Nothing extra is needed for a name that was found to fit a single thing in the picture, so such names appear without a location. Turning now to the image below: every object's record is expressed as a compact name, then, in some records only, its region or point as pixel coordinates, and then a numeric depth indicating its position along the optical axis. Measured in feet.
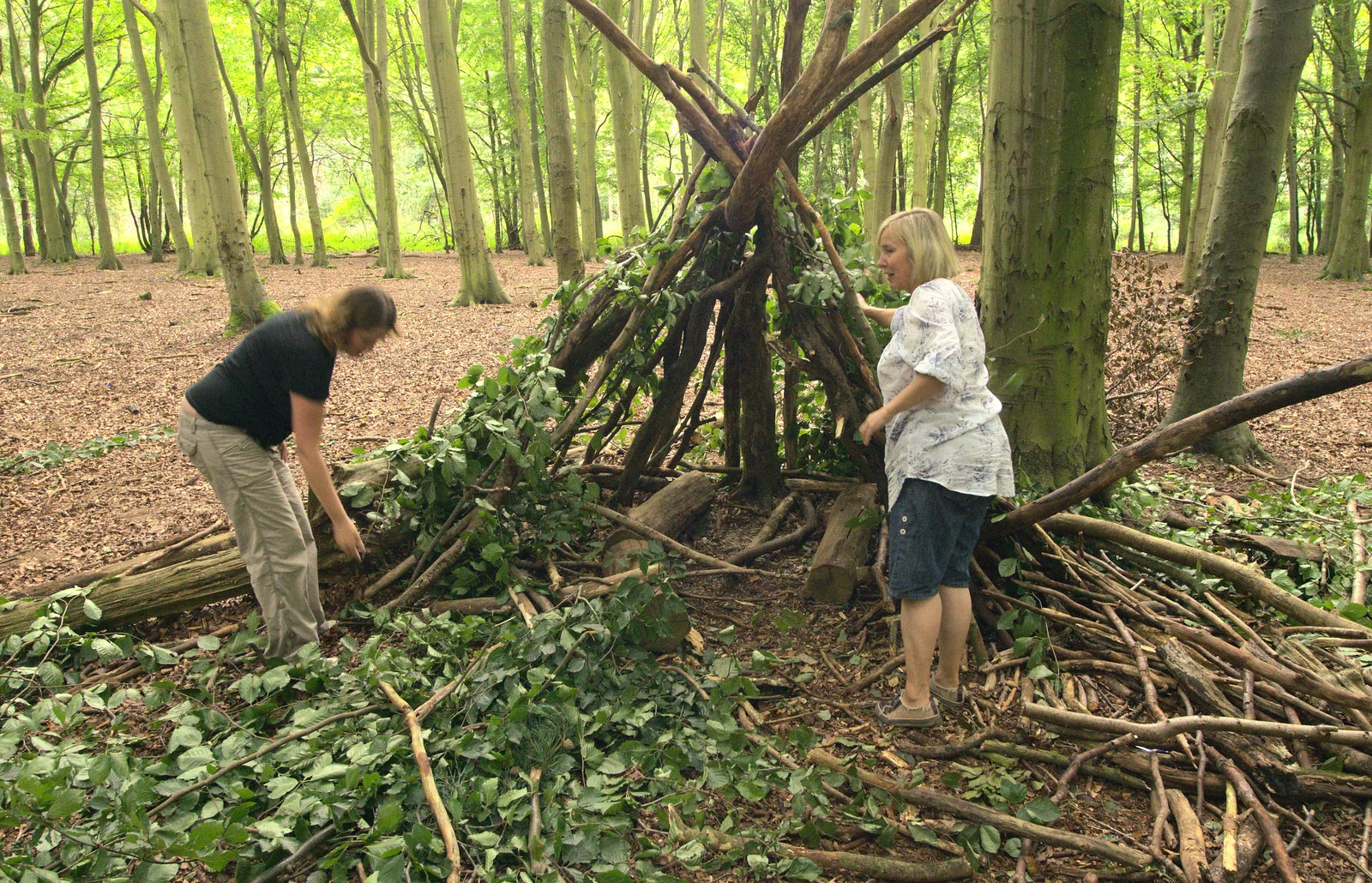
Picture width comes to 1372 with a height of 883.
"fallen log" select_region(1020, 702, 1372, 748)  7.34
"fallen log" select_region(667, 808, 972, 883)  6.90
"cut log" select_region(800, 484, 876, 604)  11.30
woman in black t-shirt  9.68
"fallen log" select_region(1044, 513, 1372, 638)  8.67
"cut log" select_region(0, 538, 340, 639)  11.05
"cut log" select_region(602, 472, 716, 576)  12.17
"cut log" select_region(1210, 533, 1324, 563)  11.04
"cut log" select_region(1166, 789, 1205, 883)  6.57
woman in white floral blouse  8.50
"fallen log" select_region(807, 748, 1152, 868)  6.81
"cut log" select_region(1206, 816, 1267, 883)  6.49
